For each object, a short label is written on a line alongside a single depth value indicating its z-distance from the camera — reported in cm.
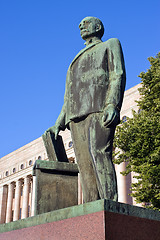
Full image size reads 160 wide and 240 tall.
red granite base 393
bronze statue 491
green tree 1794
